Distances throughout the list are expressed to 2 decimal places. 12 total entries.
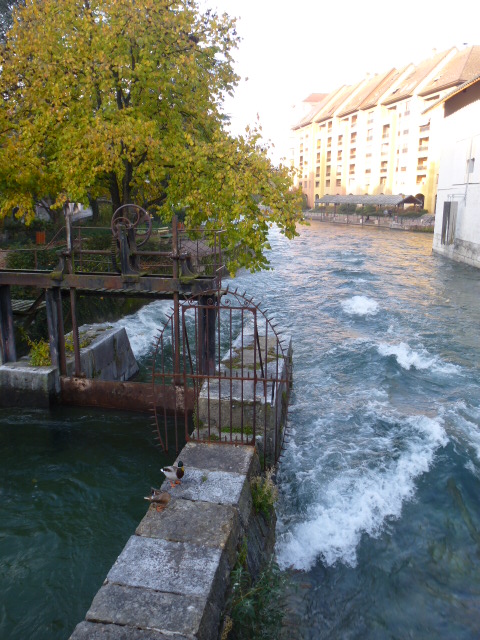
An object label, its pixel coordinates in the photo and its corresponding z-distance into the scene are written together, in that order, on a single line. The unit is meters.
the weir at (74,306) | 10.56
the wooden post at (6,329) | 12.13
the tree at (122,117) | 12.12
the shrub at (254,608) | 5.06
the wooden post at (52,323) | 11.67
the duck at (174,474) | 6.52
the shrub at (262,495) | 6.91
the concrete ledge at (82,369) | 11.59
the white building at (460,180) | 31.56
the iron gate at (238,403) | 7.92
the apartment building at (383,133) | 62.41
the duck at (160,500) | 6.18
